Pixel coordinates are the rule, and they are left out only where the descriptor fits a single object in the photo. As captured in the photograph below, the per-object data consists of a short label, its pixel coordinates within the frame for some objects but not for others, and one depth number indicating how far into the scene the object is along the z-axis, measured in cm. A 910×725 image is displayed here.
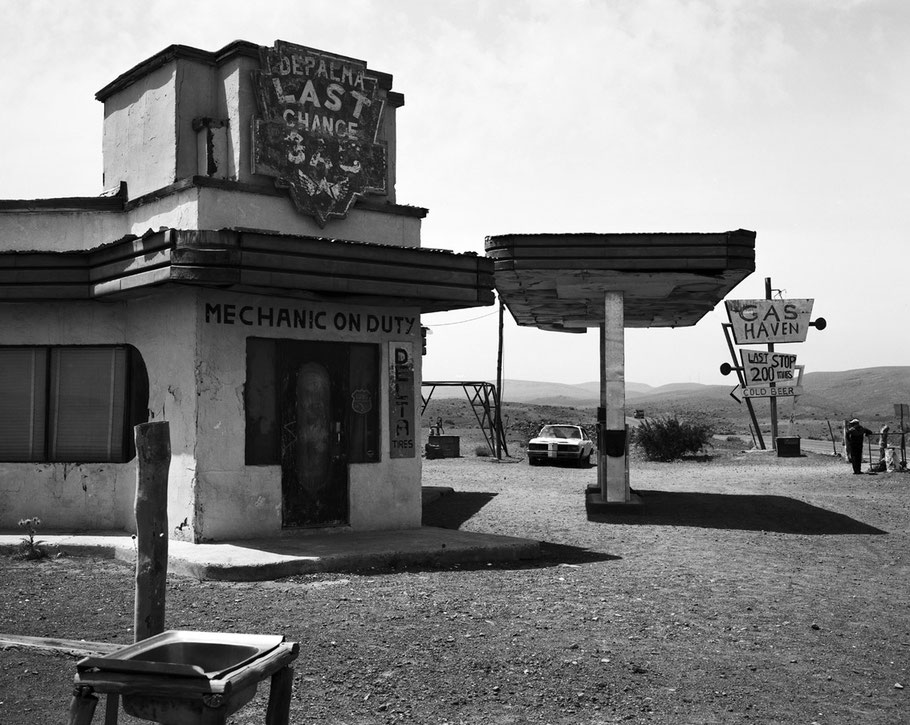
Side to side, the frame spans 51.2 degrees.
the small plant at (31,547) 1064
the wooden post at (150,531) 535
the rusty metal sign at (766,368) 3067
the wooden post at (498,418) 2952
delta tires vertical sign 1257
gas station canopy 1495
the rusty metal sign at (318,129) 1162
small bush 3194
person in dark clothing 2422
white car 2817
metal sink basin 425
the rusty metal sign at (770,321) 3058
